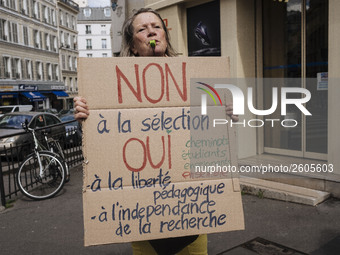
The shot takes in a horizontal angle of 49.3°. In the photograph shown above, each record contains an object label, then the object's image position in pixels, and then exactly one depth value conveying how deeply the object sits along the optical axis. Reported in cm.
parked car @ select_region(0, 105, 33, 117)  2157
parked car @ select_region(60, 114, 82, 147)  829
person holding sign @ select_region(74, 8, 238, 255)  225
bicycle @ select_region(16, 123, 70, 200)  611
